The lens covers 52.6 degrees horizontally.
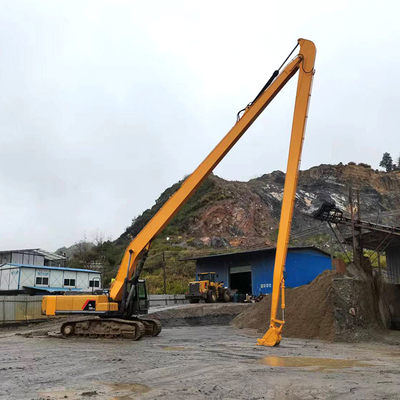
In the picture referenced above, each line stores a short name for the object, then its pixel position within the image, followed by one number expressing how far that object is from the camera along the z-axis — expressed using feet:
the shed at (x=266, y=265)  124.16
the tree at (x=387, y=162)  419.27
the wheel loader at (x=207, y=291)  107.04
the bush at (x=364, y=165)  305.88
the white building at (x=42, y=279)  117.08
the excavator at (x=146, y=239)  44.39
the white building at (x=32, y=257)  161.48
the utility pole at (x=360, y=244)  70.55
